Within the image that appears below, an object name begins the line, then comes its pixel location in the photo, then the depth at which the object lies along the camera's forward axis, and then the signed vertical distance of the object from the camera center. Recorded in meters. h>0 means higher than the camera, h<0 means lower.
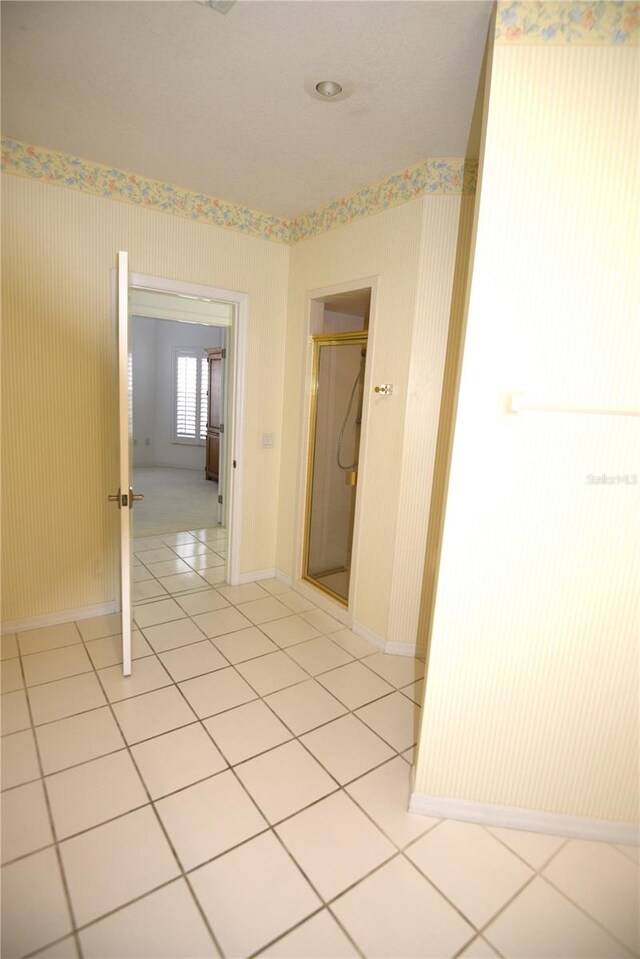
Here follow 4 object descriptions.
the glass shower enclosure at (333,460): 3.37 -0.42
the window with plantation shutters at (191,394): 7.60 +0.02
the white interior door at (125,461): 2.20 -0.34
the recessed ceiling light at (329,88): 1.86 +1.27
